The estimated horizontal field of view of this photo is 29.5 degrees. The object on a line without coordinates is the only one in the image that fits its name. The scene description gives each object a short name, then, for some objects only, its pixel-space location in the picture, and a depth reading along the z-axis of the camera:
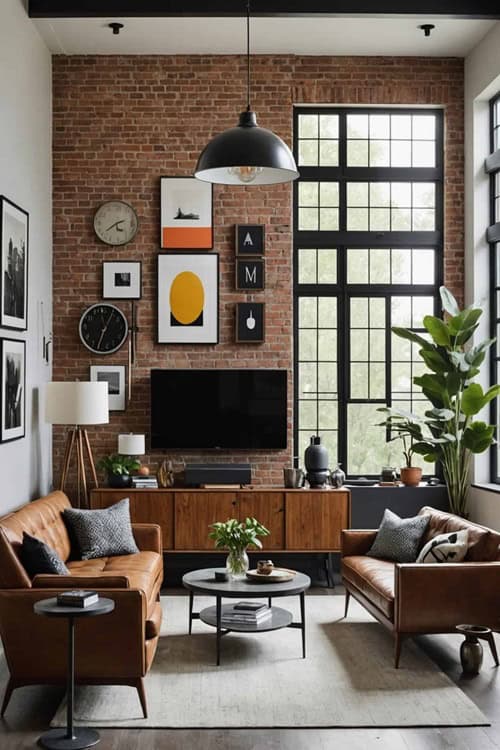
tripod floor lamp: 7.31
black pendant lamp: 5.01
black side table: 4.46
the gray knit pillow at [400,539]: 6.85
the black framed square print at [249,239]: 8.58
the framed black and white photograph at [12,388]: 6.68
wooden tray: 6.08
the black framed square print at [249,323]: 8.56
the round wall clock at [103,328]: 8.54
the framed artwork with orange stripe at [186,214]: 8.59
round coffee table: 5.83
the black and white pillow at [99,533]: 6.66
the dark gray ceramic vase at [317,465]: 8.23
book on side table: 4.59
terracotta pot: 8.37
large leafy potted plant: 7.81
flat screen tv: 8.46
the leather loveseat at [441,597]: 5.73
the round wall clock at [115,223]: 8.59
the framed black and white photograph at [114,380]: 8.55
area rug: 4.84
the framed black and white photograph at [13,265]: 6.66
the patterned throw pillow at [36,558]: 5.28
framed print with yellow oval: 8.57
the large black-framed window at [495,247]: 8.23
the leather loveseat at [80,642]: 4.90
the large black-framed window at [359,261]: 8.84
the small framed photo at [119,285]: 8.57
